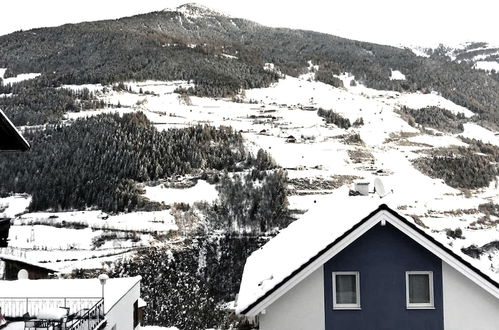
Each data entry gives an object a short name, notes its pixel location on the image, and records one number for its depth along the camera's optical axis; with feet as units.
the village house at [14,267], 85.13
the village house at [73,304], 42.80
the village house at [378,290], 28.60
